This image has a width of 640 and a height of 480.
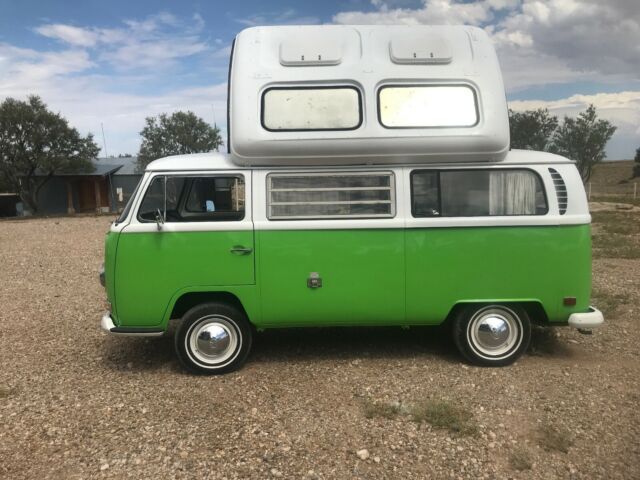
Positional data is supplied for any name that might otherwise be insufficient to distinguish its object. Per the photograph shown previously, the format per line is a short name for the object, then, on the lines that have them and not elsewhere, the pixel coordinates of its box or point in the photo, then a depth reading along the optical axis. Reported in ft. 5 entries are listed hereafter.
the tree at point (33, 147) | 94.73
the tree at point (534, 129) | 107.76
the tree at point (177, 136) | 113.60
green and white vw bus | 16.03
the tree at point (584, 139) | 104.63
